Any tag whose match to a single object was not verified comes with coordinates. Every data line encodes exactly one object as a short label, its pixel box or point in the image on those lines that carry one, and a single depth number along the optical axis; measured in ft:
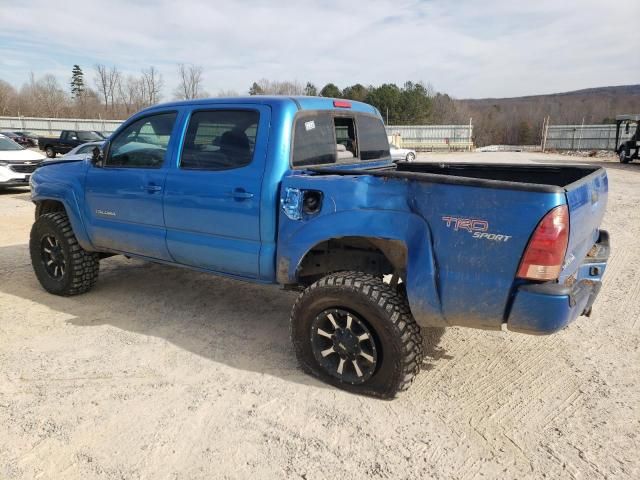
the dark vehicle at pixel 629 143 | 75.20
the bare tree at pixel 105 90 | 243.81
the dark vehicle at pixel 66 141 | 82.33
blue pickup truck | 8.52
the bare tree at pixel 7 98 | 199.00
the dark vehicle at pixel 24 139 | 99.56
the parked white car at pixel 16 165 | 41.09
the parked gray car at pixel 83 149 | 41.57
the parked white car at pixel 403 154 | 72.51
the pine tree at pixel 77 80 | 287.28
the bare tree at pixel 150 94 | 221.05
